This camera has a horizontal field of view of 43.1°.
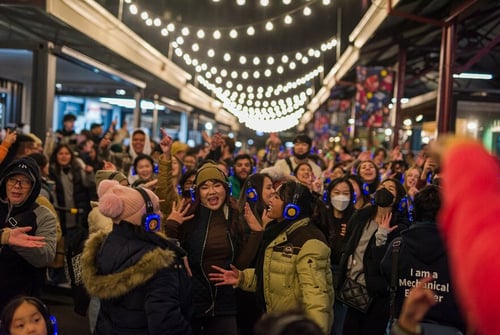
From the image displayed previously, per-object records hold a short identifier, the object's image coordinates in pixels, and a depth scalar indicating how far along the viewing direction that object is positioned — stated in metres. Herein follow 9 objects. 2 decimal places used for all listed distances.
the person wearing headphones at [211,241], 4.60
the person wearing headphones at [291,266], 4.11
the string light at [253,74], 15.42
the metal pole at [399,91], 17.08
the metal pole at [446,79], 11.89
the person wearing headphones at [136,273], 3.41
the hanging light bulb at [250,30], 15.58
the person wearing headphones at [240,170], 8.31
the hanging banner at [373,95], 17.27
